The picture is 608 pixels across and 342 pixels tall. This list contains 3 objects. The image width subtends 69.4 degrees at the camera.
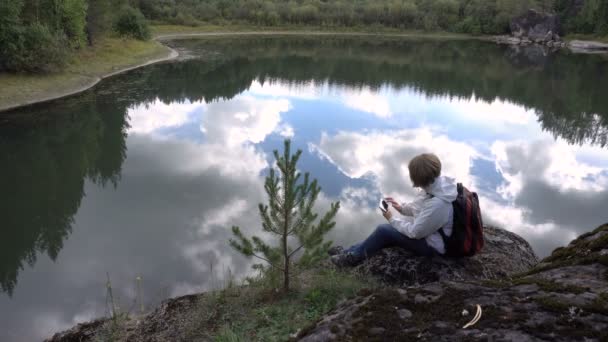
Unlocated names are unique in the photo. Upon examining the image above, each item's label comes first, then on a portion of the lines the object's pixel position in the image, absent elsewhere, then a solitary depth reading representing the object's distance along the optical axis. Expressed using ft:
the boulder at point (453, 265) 16.51
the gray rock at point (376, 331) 9.89
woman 15.29
